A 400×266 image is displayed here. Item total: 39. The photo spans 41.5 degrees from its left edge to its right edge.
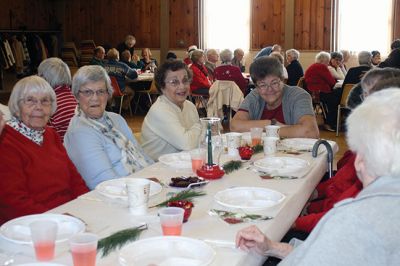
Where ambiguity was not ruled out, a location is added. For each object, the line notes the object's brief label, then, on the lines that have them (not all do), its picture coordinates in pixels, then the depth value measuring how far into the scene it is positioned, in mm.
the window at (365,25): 10203
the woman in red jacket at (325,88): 8086
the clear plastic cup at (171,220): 1615
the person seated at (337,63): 8914
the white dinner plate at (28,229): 1619
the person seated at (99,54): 9720
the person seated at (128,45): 11242
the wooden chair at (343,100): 7185
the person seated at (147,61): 10836
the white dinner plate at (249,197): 1986
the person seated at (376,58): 9555
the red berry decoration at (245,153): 2822
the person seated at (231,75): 8008
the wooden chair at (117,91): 8656
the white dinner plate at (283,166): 2531
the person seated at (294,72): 8766
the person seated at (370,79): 2690
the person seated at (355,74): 7371
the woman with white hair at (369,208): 1173
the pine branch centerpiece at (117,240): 1551
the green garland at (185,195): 2051
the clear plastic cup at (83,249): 1362
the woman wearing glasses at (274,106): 3572
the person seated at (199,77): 8602
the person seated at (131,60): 10360
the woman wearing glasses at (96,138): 2719
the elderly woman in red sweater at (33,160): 2320
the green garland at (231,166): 2595
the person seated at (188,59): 9488
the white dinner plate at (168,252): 1458
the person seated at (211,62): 9148
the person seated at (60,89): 3947
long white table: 1559
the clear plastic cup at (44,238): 1438
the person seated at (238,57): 10070
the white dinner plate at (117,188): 2074
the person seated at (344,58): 9552
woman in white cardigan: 3258
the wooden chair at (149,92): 9570
